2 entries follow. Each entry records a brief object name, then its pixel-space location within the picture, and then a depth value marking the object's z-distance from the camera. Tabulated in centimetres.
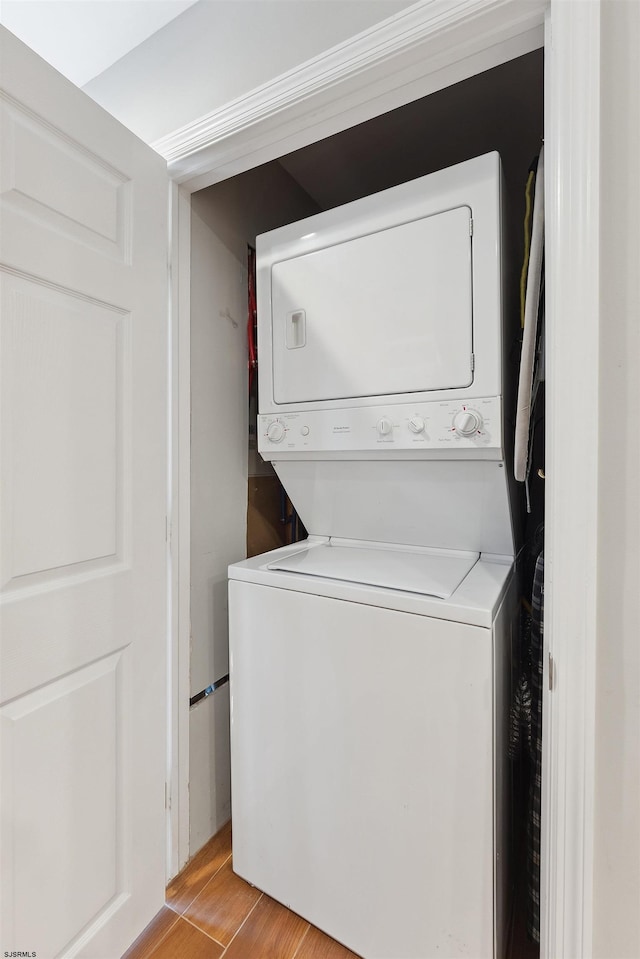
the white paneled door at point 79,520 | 91
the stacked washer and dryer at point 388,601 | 102
